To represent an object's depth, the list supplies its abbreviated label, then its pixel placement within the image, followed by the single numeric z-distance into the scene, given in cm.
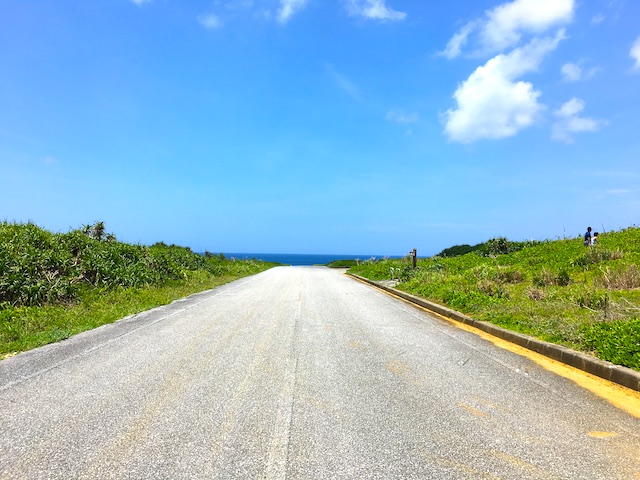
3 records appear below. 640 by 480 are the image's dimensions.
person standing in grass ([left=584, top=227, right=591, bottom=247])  2114
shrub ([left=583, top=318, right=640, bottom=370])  604
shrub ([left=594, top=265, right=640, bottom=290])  1189
